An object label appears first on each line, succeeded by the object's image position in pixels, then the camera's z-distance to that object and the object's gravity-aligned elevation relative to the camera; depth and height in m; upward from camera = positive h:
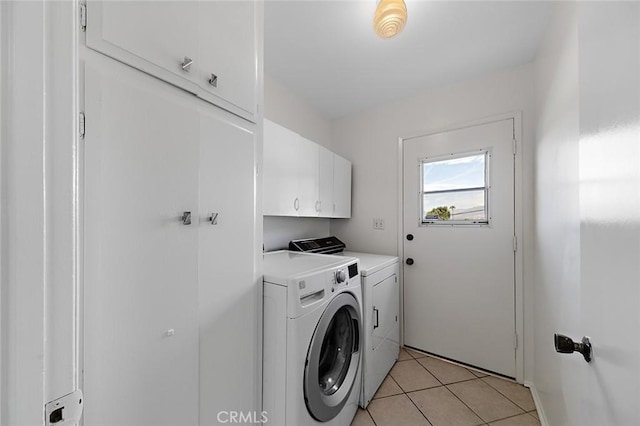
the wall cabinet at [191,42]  0.73 +0.59
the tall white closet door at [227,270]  0.98 -0.24
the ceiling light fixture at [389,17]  1.17 +0.93
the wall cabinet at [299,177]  1.69 +0.28
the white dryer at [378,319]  1.70 -0.80
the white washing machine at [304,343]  1.14 -0.61
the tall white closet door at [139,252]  0.70 -0.12
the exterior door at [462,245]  2.01 -0.28
